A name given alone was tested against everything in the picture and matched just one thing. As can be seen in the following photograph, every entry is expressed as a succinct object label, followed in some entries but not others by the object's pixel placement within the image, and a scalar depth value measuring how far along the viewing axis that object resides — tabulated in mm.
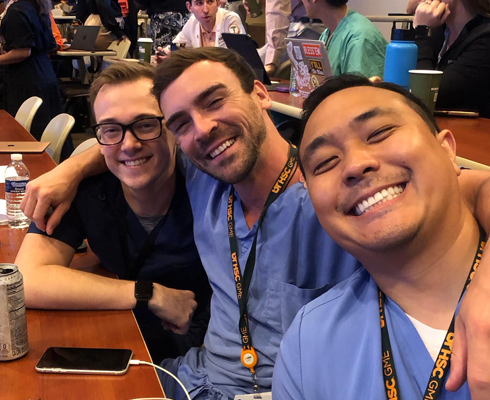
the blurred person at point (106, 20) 6852
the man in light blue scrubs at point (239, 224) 1297
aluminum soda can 1039
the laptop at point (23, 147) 2719
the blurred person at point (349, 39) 3006
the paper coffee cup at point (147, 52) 3520
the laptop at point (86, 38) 6684
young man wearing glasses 1510
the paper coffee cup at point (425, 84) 1851
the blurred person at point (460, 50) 2186
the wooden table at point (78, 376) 1027
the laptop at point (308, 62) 2471
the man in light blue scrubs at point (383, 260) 930
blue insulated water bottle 2049
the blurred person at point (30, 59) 4398
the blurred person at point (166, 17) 5531
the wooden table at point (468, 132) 1615
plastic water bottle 1900
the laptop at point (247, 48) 3033
